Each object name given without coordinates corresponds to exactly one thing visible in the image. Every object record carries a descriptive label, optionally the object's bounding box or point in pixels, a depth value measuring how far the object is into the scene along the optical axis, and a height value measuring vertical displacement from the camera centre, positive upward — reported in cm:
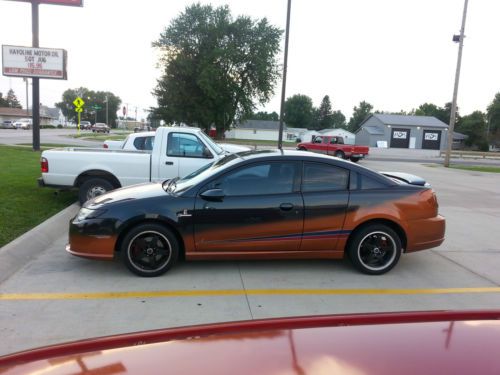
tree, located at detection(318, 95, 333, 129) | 13725 +733
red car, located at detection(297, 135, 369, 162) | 2859 -71
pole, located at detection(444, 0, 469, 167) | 2461 +335
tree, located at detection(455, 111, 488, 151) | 8931 +301
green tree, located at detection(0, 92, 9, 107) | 12194 +472
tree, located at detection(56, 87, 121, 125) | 13462 +613
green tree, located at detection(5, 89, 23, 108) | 13830 +620
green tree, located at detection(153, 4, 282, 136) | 4778 +793
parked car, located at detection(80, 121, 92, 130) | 8474 -62
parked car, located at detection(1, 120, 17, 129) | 6647 -106
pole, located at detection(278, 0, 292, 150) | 1720 +274
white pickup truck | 824 -75
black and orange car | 504 -102
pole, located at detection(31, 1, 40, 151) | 1828 +94
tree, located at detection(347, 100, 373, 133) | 13100 +818
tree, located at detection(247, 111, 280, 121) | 14202 +595
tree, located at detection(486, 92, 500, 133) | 10044 +764
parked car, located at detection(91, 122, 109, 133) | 6806 -80
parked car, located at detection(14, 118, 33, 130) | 6316 -85
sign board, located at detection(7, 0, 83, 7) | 1814 +507
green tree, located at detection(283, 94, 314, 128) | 13000 +692
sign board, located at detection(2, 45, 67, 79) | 1858 +256
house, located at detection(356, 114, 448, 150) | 7306 +122
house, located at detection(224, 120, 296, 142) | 9106 +31
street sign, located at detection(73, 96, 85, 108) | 3222 +147
